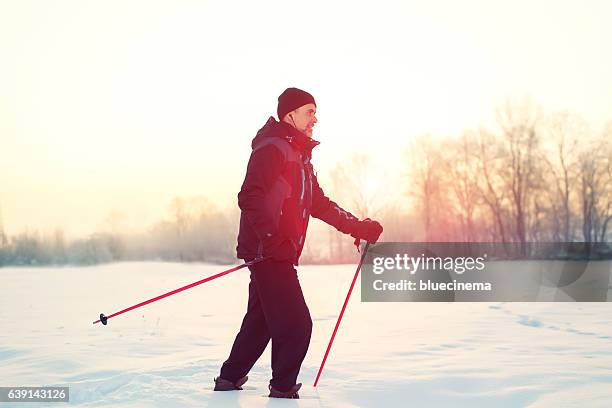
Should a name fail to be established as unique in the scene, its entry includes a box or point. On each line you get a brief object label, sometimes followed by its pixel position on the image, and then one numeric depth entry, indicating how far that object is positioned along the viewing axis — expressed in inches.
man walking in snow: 147.3
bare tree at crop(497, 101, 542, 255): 1279.5
